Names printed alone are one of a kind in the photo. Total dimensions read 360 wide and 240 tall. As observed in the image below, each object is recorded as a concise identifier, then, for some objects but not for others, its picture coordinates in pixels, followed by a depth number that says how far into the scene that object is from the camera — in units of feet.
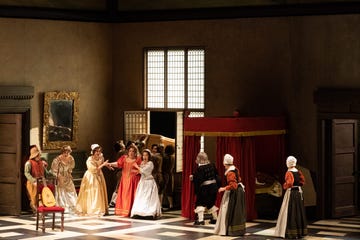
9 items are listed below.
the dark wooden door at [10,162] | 53.11
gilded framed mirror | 55.72
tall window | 57.00
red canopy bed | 49.88
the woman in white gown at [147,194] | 51.52
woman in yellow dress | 52.75
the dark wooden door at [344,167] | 52.39
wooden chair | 46.01
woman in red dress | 52.65
